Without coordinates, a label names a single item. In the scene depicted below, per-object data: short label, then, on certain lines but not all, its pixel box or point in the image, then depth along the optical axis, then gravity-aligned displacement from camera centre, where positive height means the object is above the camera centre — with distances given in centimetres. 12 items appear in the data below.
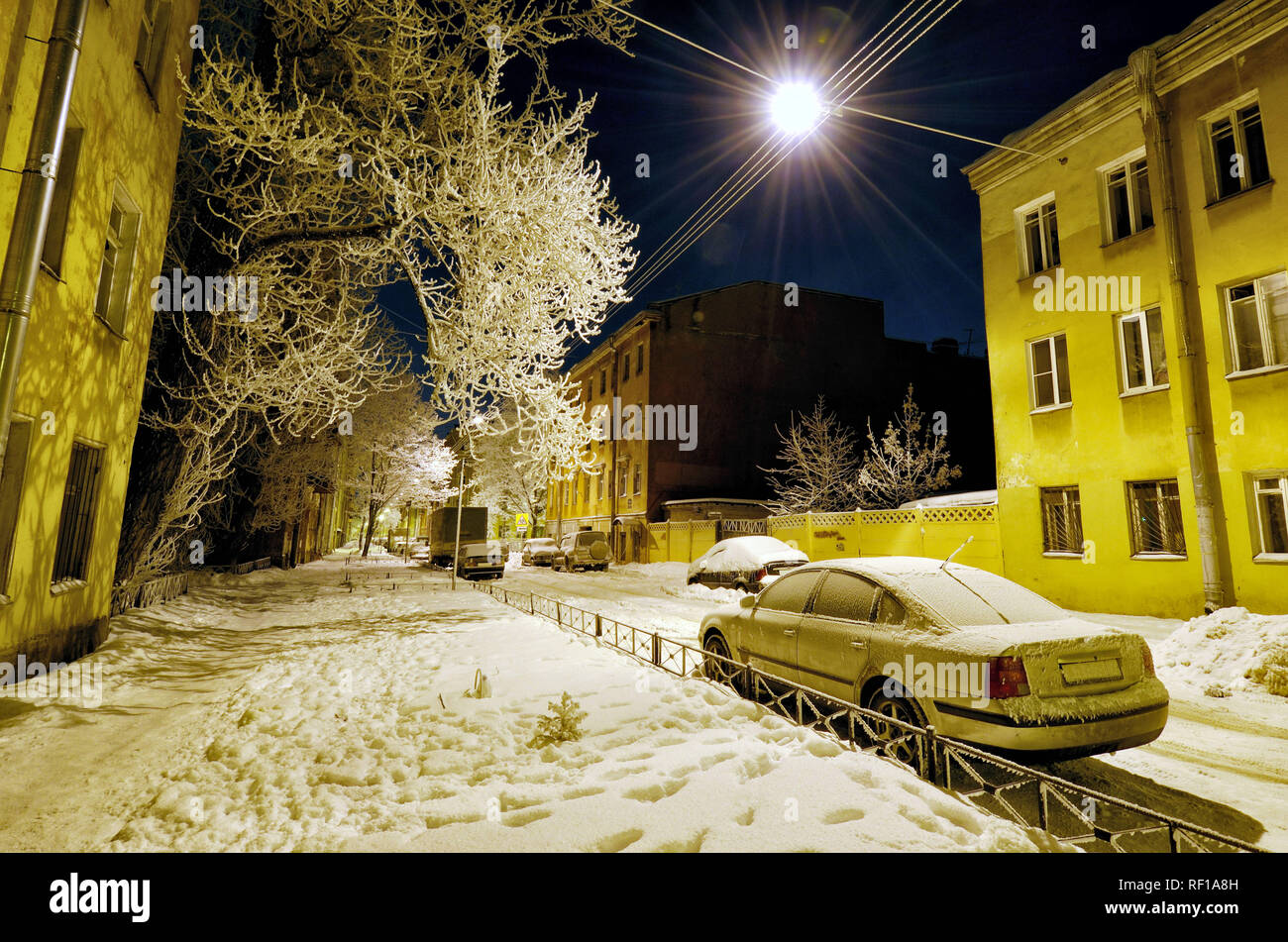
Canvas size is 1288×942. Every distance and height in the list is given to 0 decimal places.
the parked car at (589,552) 2869 -54
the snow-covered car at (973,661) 380 -83
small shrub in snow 445 -146
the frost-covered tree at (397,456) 2848 +489
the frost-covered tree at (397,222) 826 +483
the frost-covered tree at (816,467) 2667 +385
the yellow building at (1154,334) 1009 +450
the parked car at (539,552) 3312 -68
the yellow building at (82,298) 521 +268
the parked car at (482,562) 2439 -95
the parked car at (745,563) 1513 -52
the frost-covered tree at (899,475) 2344 +302
